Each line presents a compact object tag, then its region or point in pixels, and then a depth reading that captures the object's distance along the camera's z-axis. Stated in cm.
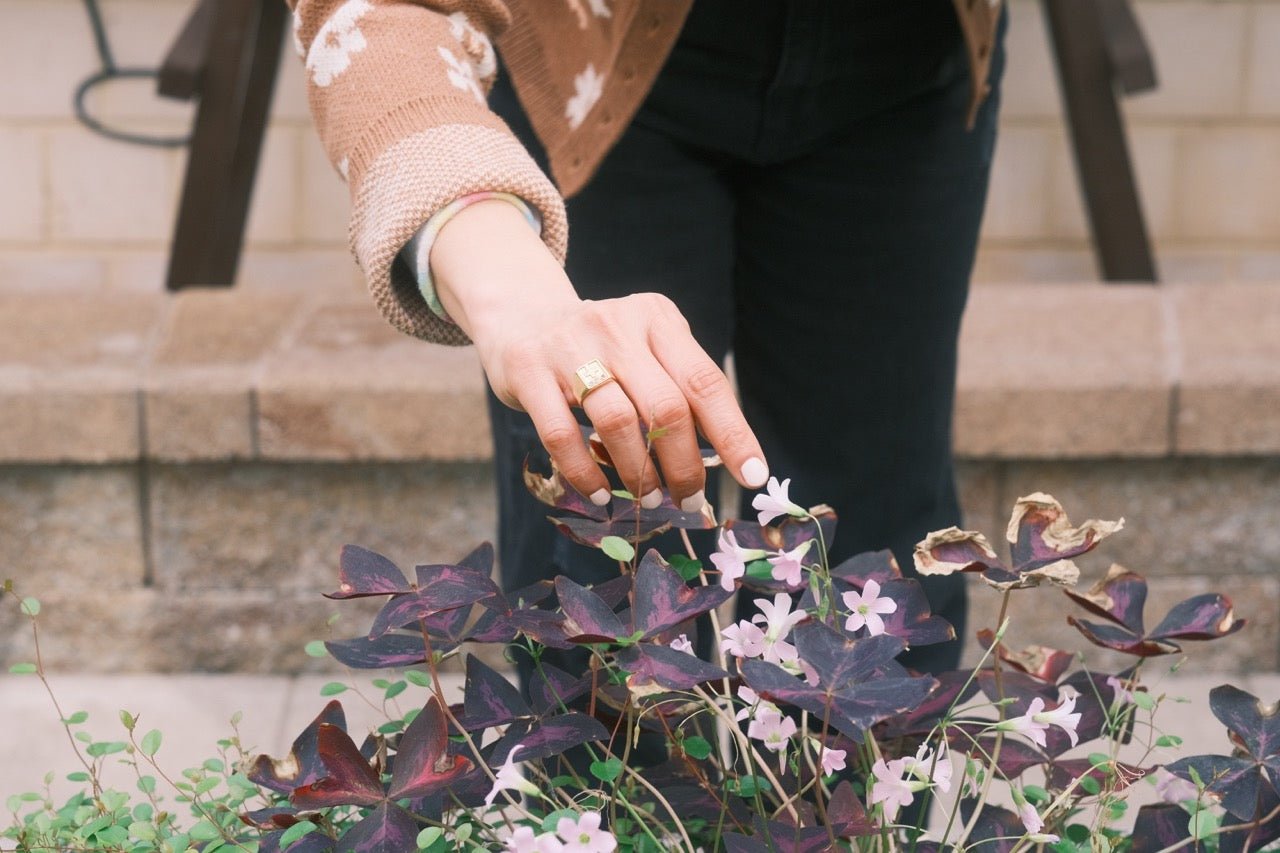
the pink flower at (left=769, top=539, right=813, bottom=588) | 112
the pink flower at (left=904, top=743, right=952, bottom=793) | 108
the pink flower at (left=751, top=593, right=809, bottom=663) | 110
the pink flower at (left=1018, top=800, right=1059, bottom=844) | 110
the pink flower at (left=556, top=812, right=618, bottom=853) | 103
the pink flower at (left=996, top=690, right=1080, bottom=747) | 112
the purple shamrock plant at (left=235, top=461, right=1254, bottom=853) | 109
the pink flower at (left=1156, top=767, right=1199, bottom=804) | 121
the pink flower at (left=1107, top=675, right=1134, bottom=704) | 120
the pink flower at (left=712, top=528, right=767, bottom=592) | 112
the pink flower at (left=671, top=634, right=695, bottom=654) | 113
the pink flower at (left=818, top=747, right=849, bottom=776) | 113
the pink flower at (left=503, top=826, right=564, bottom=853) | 102
